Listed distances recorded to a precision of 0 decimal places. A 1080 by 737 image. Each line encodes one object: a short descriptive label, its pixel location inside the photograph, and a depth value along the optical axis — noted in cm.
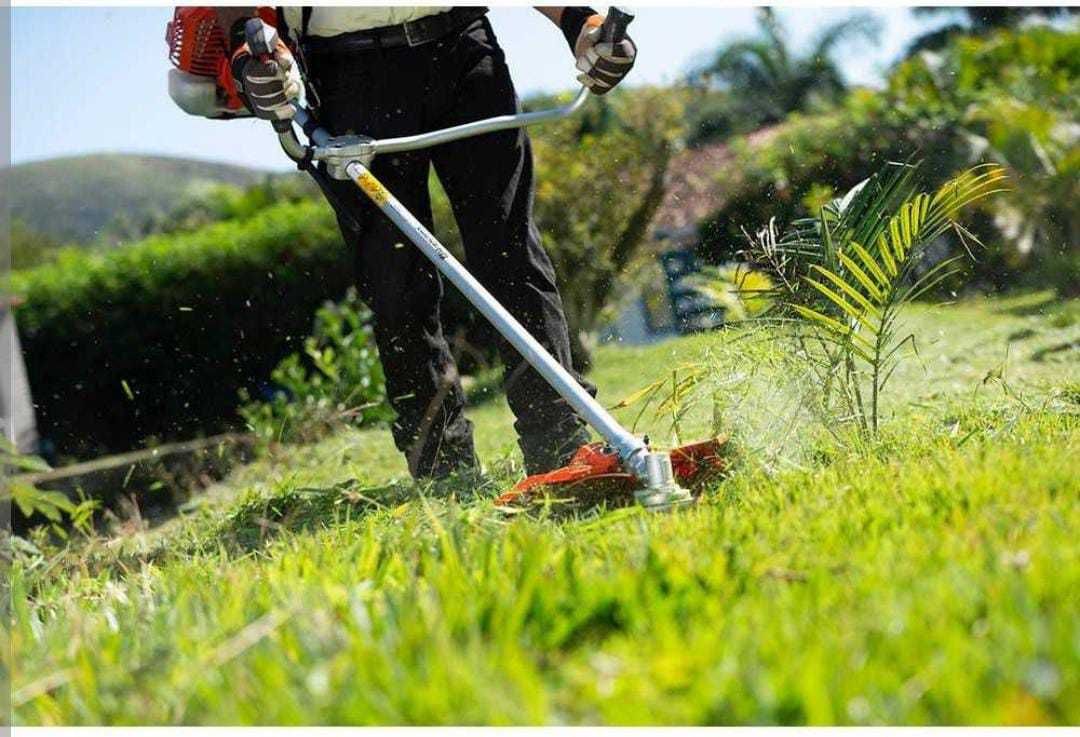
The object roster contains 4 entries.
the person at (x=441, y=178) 362
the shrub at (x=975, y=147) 930
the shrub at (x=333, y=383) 630
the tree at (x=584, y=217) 866
